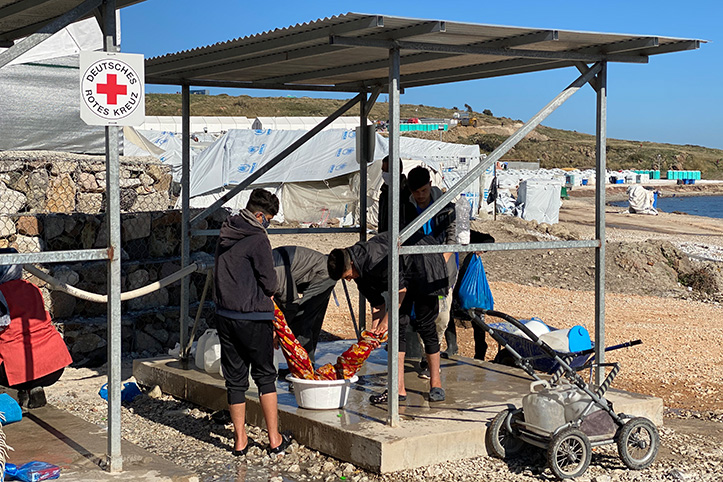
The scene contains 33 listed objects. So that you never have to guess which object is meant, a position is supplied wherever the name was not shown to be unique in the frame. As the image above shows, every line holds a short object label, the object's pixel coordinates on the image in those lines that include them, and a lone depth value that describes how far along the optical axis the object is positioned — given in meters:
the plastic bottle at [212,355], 7.96
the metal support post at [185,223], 8.30
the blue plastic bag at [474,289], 8.52
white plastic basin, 6.53
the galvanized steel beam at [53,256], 4.87
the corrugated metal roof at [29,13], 5.59
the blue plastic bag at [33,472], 4.93
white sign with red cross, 5.01
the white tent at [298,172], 24.33
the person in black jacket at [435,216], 7.07
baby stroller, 5.75
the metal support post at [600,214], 7.00
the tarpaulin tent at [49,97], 12.85
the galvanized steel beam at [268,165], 8.54
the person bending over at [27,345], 6.45
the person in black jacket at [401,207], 7.52
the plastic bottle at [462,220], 7.18
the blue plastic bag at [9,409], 6.28
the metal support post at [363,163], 9.03
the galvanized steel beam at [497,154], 6.15
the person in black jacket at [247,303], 5.90
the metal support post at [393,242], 6.01
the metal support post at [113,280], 5.14
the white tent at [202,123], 50.42
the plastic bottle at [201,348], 8.12
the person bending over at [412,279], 6.66
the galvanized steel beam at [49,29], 4.86
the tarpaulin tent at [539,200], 35.38
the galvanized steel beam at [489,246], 6.12
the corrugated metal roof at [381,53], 5.81
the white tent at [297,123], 52.36
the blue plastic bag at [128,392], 8.18
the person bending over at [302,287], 7.19
